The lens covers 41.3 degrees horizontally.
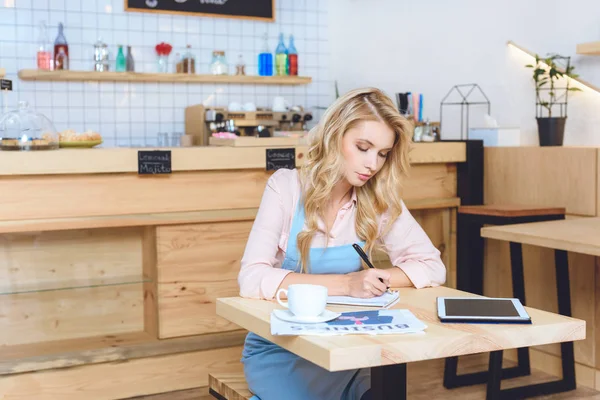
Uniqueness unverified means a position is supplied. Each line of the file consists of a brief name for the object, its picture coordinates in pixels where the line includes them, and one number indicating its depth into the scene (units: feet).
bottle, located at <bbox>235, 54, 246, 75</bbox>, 19.26
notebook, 6.58
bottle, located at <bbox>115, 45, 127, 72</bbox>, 17.98
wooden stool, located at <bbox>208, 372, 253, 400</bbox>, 7.33
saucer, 5.68
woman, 7.23
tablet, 5.89
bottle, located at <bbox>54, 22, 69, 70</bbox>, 17.34
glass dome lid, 11.13
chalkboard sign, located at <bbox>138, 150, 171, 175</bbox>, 11.68
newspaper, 5.46
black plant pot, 13.20
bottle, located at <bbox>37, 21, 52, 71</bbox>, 17.26
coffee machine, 17.37
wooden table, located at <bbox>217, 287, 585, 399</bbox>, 5.12
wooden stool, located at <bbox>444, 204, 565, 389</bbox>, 12.23
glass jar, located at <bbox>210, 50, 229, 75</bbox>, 18.92
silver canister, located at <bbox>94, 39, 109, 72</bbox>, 17.84
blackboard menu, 18.61
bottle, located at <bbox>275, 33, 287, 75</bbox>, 19.58
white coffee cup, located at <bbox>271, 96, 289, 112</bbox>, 18.59
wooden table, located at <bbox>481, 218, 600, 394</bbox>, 9.56
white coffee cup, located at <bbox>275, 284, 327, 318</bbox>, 5.69
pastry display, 11.75
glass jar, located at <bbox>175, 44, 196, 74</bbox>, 18.57
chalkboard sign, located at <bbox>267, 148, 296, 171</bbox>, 12.67
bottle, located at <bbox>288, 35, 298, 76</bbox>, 19.70
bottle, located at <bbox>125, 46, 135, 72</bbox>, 18.12
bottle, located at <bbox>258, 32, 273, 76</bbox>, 19.44
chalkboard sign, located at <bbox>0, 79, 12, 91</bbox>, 10.98
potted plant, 13.25
